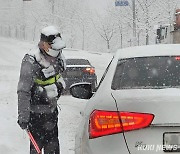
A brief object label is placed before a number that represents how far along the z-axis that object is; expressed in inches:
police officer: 235.2
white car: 153.5
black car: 721.9
